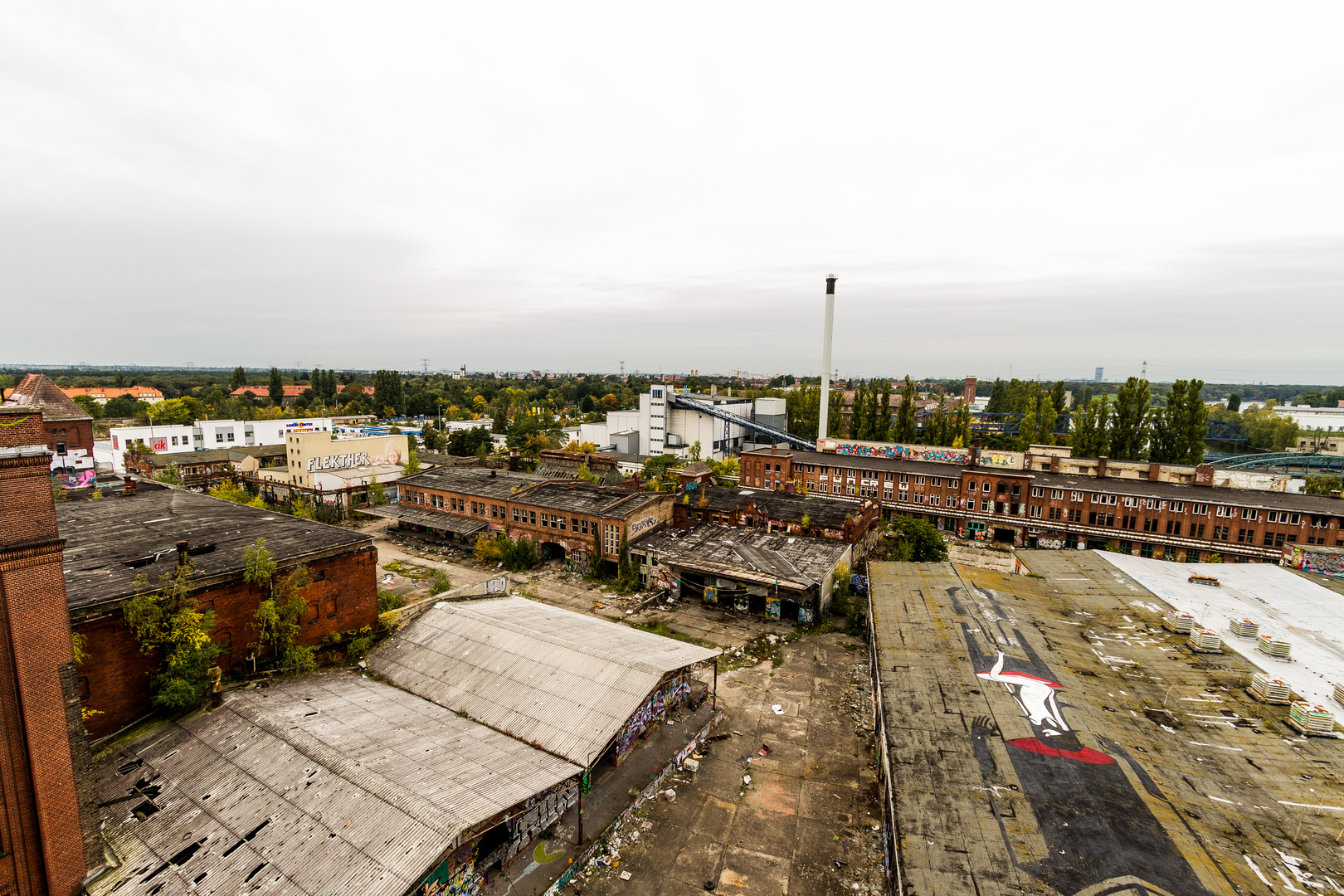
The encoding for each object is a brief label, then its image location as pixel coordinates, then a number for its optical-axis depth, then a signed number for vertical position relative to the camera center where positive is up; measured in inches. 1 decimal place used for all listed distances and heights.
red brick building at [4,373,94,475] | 2095.1 -249.2
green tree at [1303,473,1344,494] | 2281.0 -405.6
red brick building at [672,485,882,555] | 1695.4 -427.2
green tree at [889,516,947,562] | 1620.3 -475.3
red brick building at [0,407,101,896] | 502.0 -300.7
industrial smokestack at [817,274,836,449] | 3125.0 +101.1
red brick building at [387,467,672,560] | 1628.9 -420.2
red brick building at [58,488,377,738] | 698.3 -295.5
